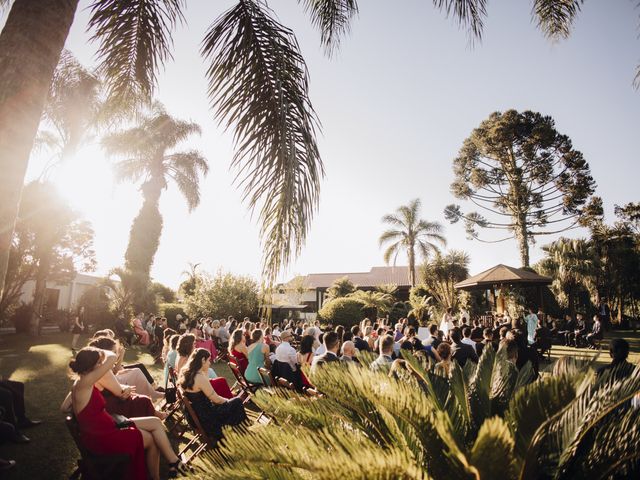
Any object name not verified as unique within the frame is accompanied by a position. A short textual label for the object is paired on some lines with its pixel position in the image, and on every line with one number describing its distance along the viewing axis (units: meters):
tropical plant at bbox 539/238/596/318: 25.59
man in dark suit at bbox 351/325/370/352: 8.02
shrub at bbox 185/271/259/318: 24.19
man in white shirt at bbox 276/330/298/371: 7.15
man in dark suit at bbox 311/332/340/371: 5.82
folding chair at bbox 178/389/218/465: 4.13
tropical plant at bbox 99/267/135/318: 20.30
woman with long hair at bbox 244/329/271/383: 7.05
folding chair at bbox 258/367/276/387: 6.01
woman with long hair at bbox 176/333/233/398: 5.48
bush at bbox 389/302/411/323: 25.80
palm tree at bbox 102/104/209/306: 23.34
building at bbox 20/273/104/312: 28.39
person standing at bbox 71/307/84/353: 12.23
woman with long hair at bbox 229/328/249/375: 8.01
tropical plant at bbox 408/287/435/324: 22.14
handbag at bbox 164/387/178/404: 6.04
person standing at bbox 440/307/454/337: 12.57
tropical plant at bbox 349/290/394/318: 23.41
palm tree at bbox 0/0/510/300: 2.60
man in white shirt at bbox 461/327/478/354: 7.82
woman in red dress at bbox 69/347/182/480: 3.32
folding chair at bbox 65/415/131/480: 3.23
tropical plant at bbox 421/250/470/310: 25.73
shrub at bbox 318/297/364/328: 21.66
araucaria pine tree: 23.41
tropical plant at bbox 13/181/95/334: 16.48
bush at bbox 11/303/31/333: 17.94
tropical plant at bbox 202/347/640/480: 1.48
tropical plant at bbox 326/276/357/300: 29.28
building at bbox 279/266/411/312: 43.25
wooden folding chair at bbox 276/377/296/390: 5.64
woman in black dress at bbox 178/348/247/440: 4.39
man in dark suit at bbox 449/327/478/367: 6.86
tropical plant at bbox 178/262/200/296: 34.17
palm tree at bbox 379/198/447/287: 34.97
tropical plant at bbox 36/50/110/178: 14.27
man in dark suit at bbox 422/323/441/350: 8.23
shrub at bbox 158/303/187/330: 25.03
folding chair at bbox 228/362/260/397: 6.48
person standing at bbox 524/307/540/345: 12.67
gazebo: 16.45
